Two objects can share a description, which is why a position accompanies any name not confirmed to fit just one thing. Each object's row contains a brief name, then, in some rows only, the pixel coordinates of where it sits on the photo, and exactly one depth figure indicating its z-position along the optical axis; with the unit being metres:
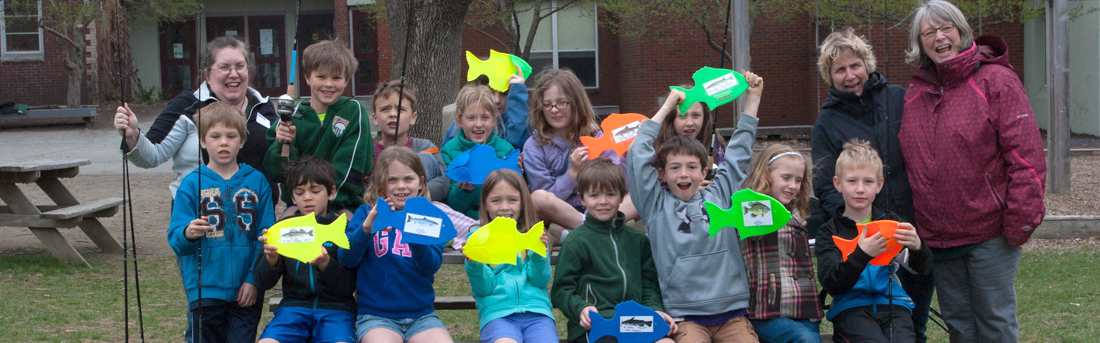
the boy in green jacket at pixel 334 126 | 3.59
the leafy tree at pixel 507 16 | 14.73
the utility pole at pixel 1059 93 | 9.20
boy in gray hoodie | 3.30
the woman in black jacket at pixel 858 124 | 3.41
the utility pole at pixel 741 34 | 6.36
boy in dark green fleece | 3.37
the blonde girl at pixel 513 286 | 3.36
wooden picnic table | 6.60
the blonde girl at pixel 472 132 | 4.18
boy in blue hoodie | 3.42
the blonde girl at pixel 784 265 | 3.32
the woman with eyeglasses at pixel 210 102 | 3.65
